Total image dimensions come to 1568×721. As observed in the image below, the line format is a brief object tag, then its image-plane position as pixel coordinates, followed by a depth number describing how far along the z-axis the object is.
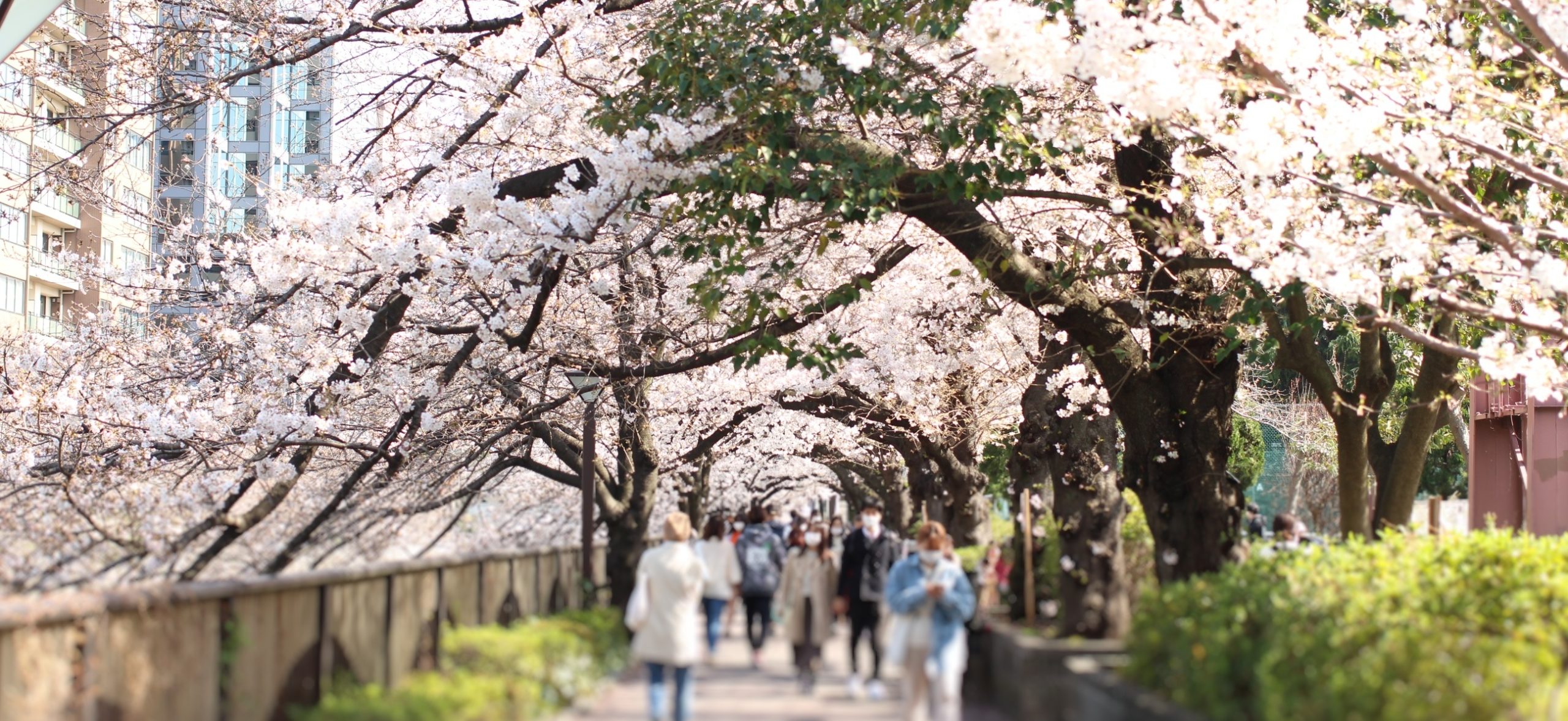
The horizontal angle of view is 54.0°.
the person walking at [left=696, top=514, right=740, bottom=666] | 14.45
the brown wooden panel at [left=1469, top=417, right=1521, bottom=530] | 28.59
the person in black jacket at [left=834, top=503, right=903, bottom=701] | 13.36
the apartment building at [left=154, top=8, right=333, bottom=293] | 15.73
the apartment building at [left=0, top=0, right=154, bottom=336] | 15.68
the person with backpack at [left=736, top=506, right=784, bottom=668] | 15.41
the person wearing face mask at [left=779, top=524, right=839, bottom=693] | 13.34
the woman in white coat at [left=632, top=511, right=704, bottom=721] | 10.02
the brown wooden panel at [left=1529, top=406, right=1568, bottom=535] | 25.61
